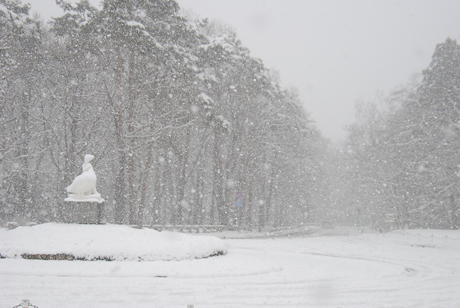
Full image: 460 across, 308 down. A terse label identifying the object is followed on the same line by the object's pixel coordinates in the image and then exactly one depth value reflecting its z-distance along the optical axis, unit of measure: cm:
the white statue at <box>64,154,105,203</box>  1559
